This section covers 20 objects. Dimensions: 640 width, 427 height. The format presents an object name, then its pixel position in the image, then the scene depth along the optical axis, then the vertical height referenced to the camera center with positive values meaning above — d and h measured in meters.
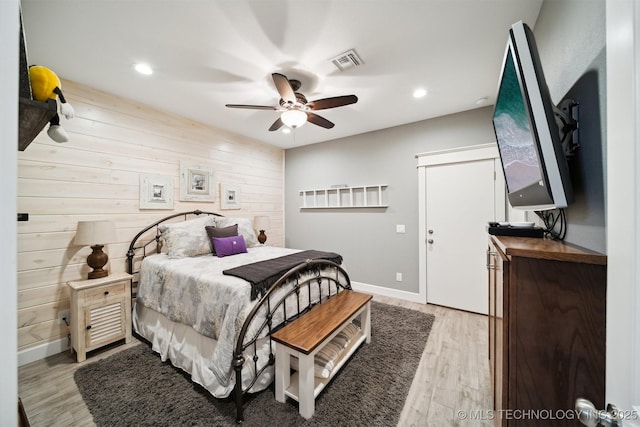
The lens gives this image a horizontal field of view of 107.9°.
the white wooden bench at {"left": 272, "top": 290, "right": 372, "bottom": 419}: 1.48 -0.88
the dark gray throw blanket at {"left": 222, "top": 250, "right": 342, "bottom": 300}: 1.73 -0.50
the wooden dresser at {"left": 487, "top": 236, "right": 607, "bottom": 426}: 0.73 -0.42
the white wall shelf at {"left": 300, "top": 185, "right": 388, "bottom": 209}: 3.75 +0.24
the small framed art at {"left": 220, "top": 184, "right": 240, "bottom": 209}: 3.68 +0.25
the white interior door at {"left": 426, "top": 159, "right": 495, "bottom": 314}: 2.94 -0.29
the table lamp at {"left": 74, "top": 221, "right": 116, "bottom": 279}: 2.17 -0.24
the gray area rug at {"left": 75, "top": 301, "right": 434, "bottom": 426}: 1.49 -1.32
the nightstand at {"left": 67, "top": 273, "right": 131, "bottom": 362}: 2.06 -0.93
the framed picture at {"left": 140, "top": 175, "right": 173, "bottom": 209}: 2.83 +0.26
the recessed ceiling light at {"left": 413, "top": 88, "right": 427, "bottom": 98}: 2.56 +1.31
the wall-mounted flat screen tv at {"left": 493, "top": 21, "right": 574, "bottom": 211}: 0.89 +0.36
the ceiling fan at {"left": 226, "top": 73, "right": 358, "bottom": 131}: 2.07 +1.00
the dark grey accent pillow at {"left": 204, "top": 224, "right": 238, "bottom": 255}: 2.88 -0.25
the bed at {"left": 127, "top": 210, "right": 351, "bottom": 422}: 1.60 -0.71
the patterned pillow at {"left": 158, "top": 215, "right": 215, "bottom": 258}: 2.63 -0.31
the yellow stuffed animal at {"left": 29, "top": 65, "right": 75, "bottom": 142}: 0.73 +0.41
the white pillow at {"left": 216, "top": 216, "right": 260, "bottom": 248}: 3.20 -0.22
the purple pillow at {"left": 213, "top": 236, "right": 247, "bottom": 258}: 2.76 -0.41
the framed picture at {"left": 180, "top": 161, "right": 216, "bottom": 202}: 3.22 +0.42
